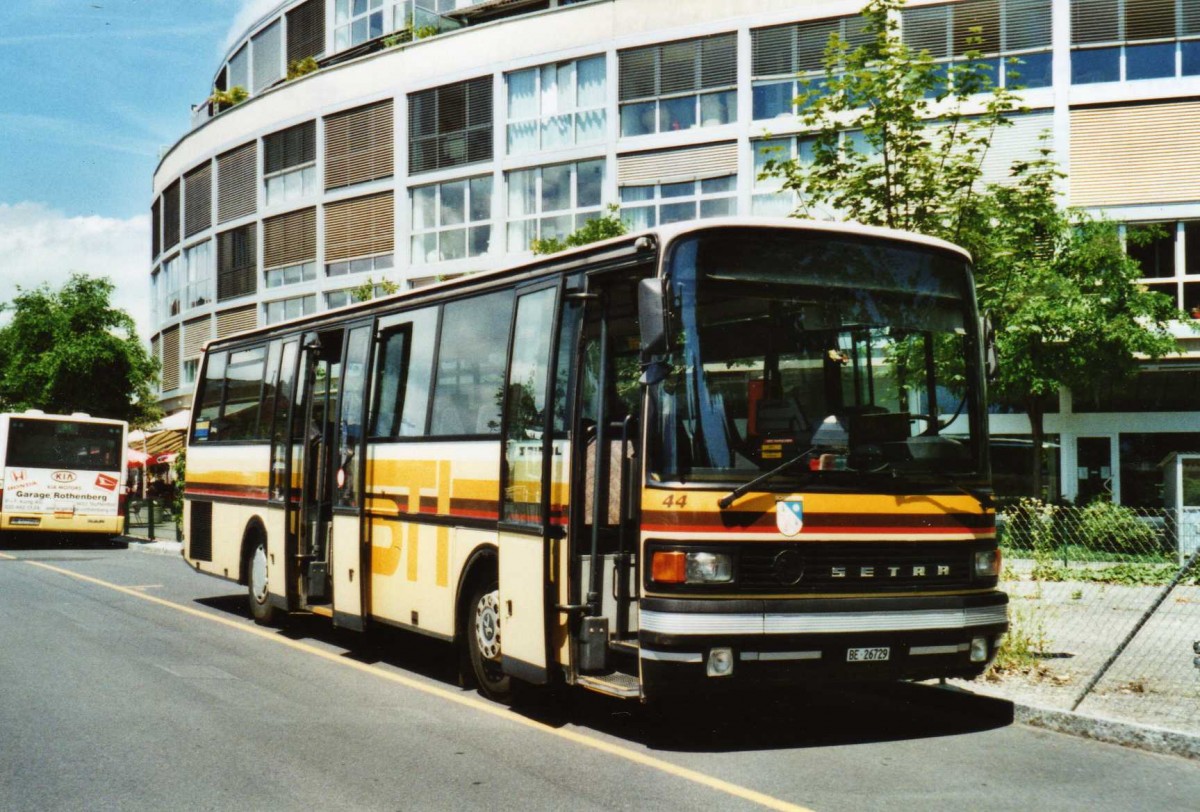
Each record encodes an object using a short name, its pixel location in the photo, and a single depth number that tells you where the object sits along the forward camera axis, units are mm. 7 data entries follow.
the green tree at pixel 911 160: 10477
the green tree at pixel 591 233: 28516
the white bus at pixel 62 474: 26641
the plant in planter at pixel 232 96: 47344
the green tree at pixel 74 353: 35094
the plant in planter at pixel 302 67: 43156
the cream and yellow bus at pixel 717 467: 7078
